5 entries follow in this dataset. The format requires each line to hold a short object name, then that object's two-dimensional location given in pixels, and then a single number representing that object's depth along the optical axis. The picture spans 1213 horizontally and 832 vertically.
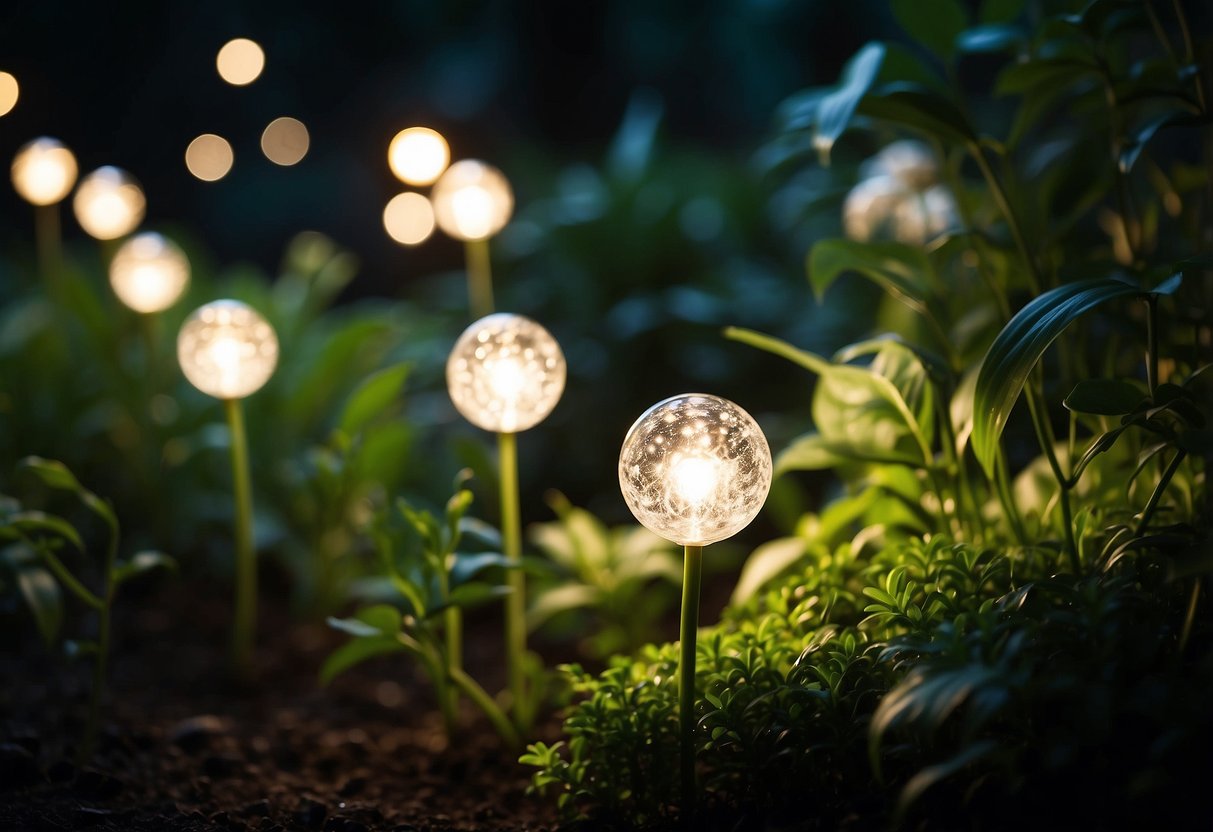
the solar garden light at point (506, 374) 1.44
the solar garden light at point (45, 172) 2.35
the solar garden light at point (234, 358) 1.67
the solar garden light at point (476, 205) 2.27
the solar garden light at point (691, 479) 1.12
